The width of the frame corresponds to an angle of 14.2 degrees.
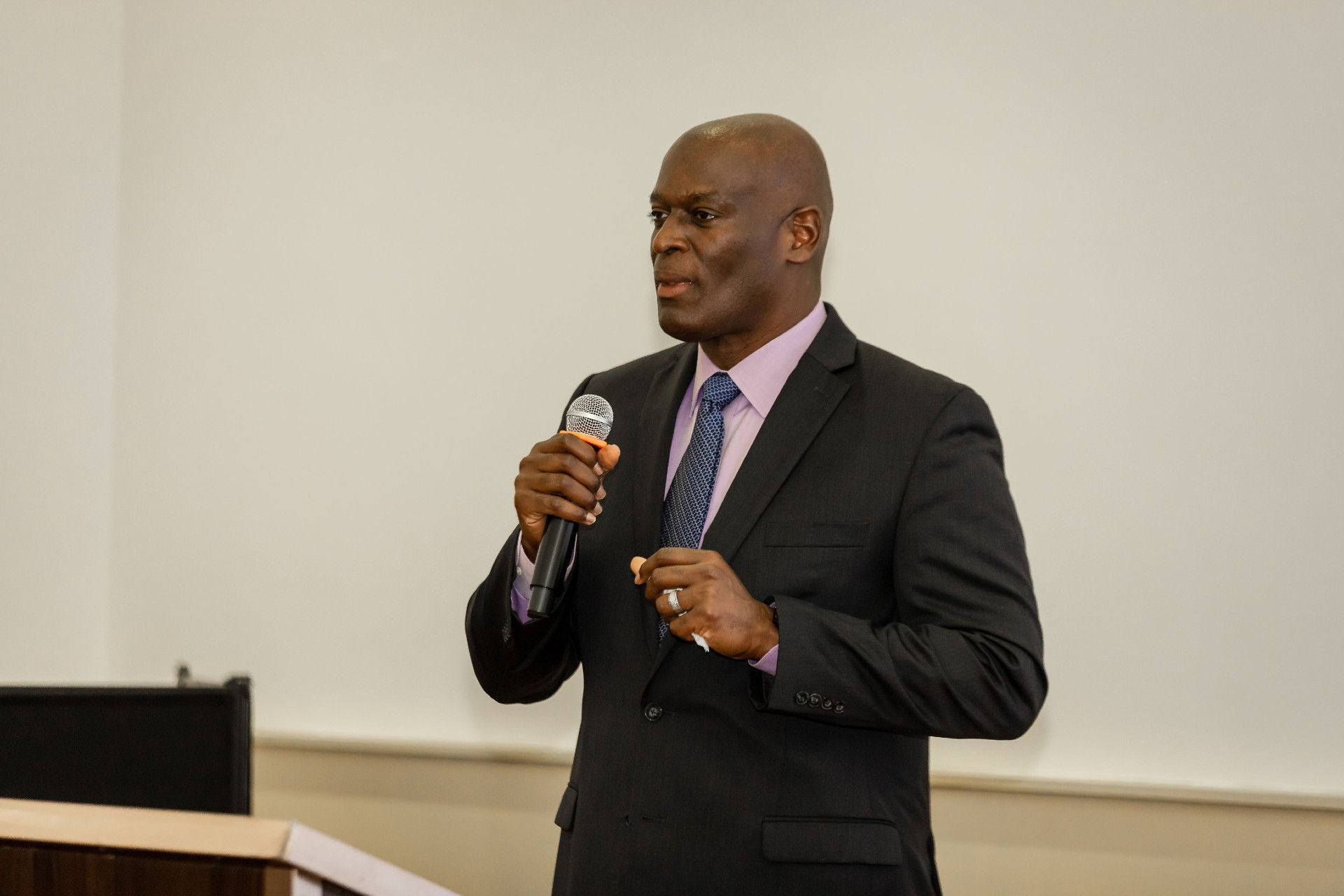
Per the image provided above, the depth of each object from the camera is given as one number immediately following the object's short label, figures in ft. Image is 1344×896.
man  17.94
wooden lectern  15.66
